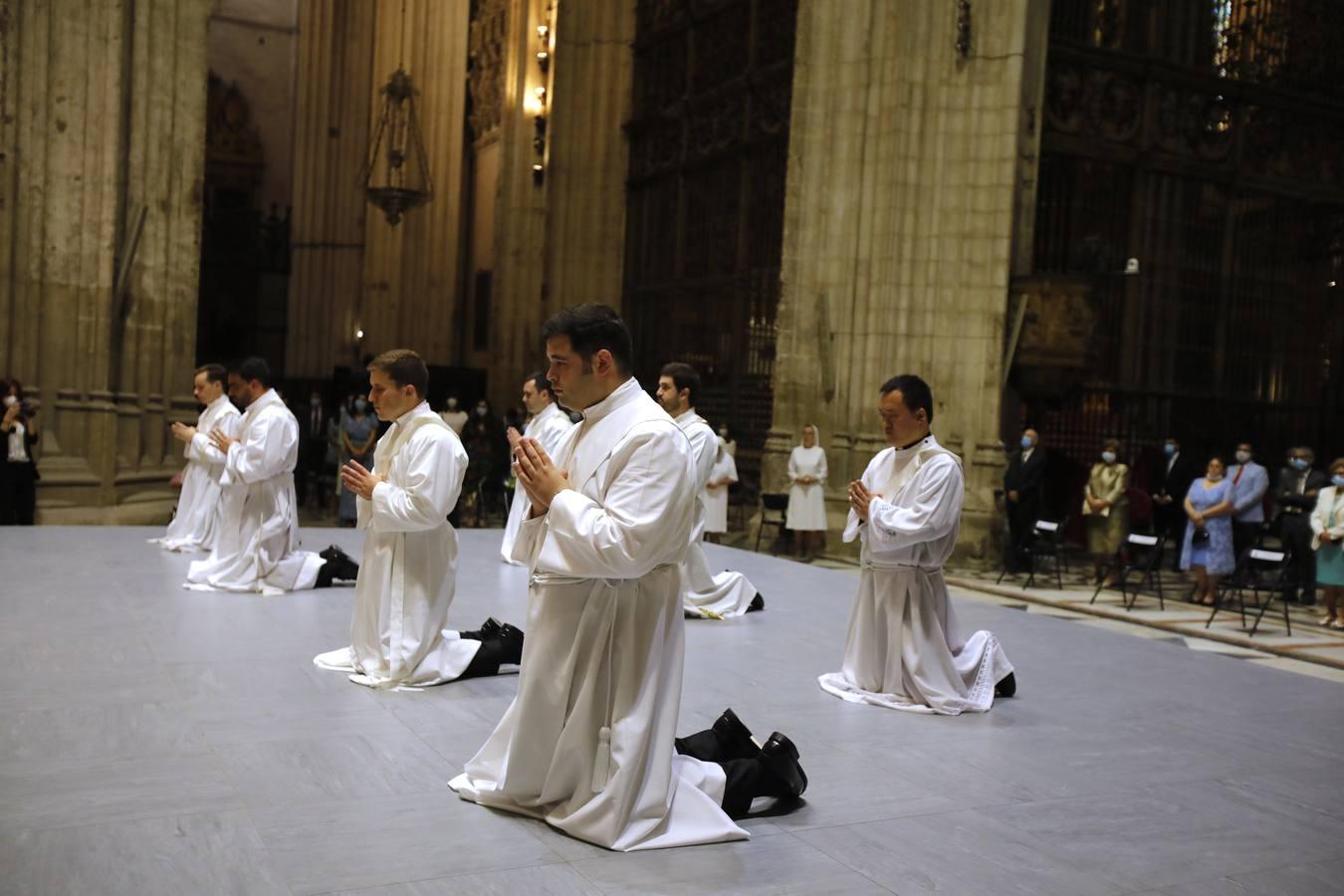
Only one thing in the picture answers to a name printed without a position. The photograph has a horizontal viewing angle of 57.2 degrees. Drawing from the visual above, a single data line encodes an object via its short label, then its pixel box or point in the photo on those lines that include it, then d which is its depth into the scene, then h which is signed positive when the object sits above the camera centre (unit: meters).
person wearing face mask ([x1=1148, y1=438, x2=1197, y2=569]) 14.07 -0.98
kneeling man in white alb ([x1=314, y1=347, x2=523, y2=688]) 6.12 -0.99
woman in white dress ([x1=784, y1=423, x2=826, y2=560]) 14.35 -1.23
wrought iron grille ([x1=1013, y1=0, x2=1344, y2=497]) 15.39 +2.50
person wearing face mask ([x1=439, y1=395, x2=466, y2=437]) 16.11 -0.70
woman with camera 11.96 -1.21
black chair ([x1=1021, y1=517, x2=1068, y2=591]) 12.08 -1.47
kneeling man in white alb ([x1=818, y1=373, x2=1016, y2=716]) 6.37 -1.06
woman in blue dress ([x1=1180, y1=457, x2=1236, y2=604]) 11.67 -1.18
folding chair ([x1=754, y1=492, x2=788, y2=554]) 14.35 -1.39
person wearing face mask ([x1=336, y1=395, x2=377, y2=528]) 15.44 -1.01
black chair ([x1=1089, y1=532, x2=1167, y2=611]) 11.44 -1.56
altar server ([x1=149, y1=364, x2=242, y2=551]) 10.00 -1.13
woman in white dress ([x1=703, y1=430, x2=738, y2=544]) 13.72 -1.28
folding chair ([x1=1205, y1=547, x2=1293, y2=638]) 10.40 -1.36
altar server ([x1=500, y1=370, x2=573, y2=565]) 10.87 -0.46
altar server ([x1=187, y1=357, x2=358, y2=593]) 8.76 -1.14
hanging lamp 22.69 +3.79
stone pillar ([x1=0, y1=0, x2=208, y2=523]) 12.97 +1.19
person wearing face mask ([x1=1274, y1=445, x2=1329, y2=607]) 11.82 -0.97
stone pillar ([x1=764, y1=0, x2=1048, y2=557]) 14.02 +1.99
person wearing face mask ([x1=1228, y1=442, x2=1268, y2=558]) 12.11 -0.74
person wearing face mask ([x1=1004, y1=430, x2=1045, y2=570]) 13.30 -0.99
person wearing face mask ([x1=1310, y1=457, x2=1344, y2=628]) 10.88 -1.14
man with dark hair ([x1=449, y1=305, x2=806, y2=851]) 3.98 -0.85
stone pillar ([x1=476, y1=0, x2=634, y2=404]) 21.52 +3.34
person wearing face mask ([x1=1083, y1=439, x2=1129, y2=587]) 12.78 -1.10
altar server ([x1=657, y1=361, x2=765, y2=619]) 8.95 -1.28
